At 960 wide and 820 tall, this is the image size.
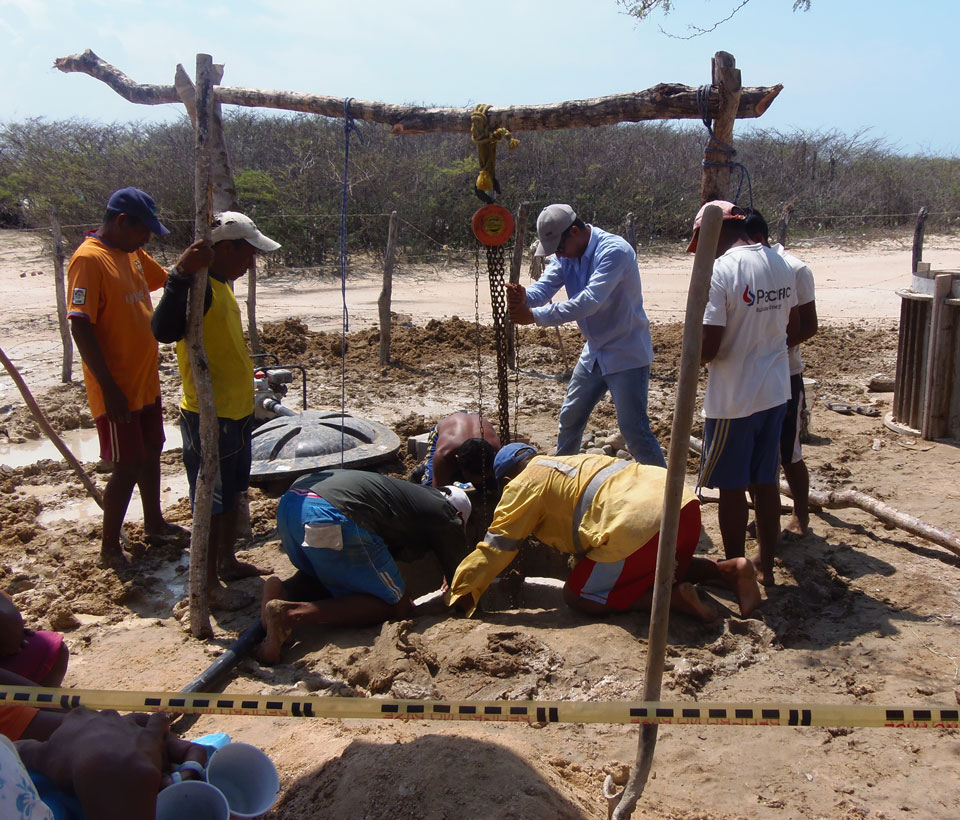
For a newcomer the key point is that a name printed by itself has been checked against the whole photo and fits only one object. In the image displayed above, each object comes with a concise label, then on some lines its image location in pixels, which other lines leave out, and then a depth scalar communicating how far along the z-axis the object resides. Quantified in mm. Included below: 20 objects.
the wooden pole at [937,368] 6035
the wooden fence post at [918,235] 11297
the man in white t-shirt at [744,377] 3627
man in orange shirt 4109
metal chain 4195
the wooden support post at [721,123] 4102
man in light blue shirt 4539
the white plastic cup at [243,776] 2225
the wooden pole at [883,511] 4180
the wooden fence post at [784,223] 11664
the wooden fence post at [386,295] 9336
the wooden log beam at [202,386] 3580
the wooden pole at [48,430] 4523
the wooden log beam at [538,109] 4227
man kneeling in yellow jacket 3629
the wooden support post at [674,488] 2127
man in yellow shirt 3906
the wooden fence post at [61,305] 8258
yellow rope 4176
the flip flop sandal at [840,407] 7324
